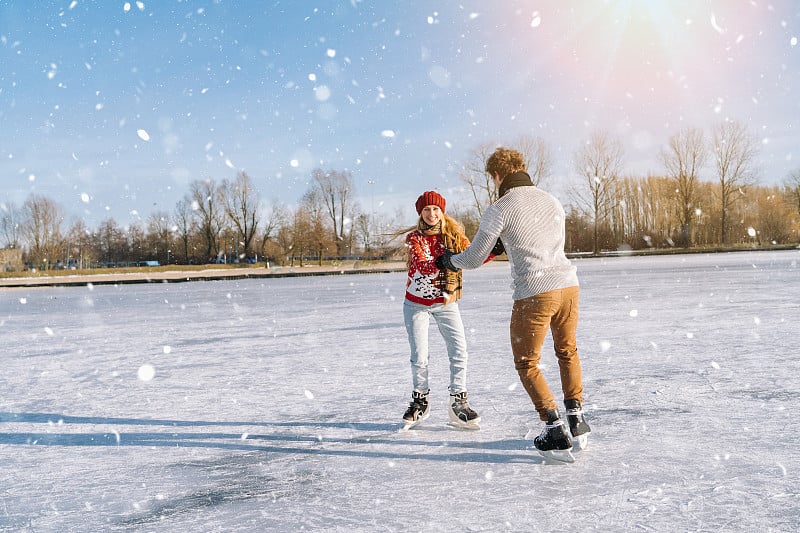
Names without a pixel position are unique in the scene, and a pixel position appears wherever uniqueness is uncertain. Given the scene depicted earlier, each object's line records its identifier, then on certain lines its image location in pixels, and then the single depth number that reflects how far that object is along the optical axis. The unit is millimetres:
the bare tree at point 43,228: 75688
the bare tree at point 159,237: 88062
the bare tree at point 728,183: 62253
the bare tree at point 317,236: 59281
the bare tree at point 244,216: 78438
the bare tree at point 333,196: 68250
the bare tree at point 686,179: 62594
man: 3297
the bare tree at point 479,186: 52188
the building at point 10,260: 54938
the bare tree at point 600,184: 58750
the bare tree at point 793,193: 71438
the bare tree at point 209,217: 79750
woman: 3939
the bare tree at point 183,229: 85144
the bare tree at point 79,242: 87819
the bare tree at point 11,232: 80138
